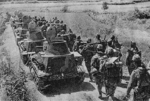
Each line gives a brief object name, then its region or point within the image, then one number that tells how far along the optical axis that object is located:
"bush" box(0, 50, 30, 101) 9.43
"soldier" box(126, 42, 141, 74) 11.27
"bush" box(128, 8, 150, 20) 31.86
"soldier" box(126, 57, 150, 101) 6.90
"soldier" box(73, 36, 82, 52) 13.44
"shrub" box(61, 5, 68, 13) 44.52
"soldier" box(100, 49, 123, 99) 8.23
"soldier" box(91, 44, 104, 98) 9.45
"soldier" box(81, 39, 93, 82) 11.74
